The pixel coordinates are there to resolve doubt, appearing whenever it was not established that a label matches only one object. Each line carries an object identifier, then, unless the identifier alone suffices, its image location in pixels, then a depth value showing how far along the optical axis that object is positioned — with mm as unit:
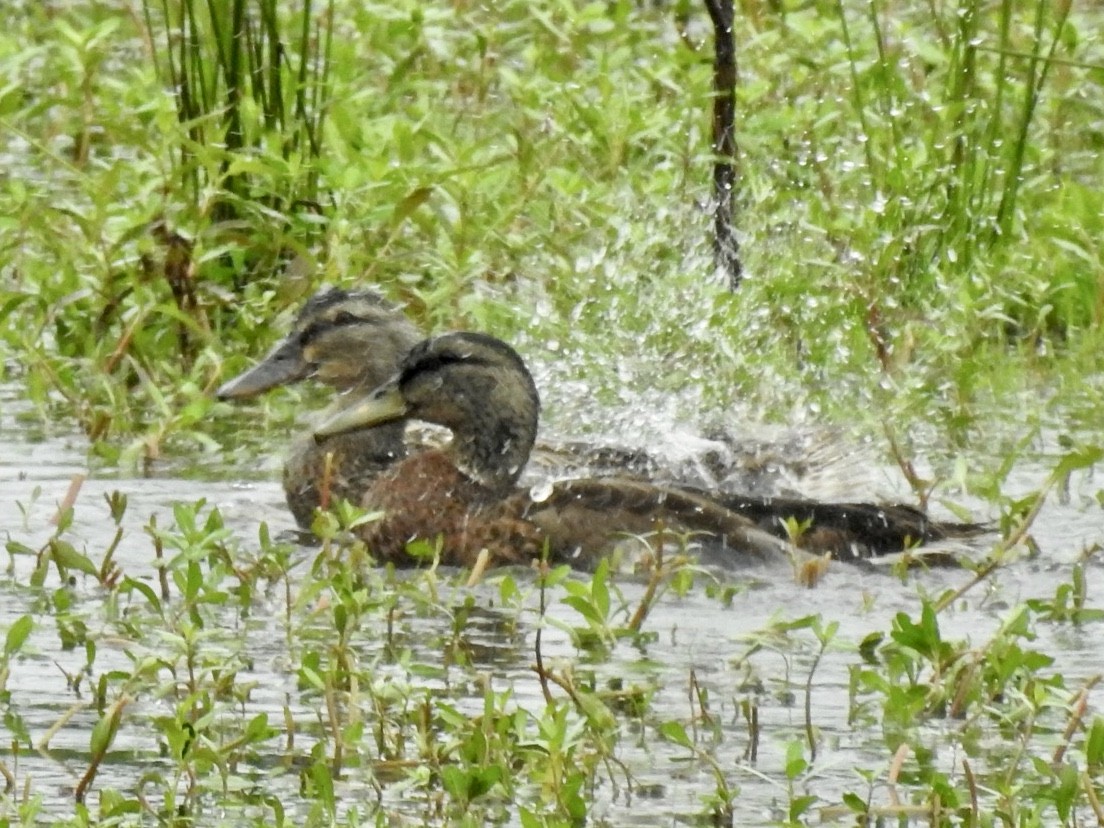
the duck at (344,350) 16953
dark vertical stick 18547
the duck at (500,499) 14508
